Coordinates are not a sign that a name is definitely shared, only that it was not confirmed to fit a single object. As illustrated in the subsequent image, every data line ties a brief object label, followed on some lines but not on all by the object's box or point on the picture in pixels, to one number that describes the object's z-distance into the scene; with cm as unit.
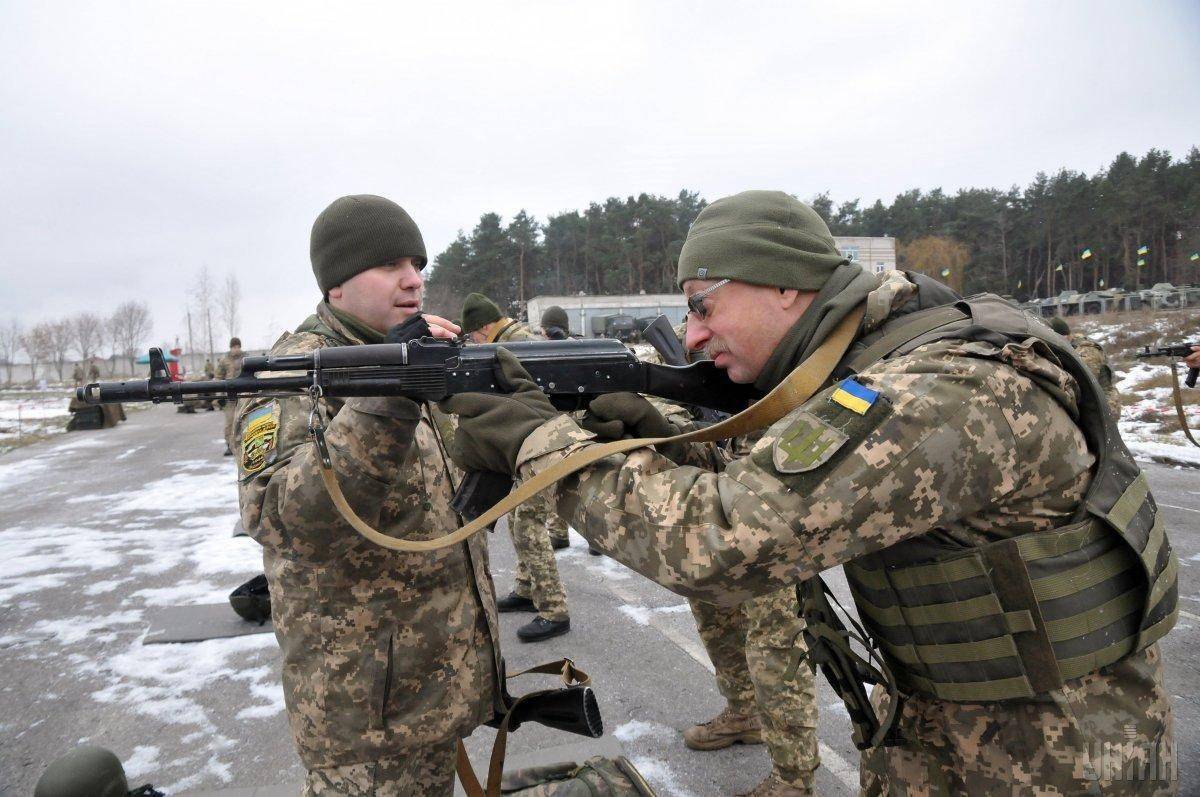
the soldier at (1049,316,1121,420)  773
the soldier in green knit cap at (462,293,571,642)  510
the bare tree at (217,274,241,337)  6291
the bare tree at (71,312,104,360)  7225
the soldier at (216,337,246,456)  1664
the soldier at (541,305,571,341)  940
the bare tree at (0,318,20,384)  7419
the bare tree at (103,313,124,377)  7169
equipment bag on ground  232
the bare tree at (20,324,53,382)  7356
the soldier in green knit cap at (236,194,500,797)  180
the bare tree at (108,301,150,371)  7144
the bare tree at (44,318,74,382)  7344
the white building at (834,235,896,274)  4647
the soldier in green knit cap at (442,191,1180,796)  126
